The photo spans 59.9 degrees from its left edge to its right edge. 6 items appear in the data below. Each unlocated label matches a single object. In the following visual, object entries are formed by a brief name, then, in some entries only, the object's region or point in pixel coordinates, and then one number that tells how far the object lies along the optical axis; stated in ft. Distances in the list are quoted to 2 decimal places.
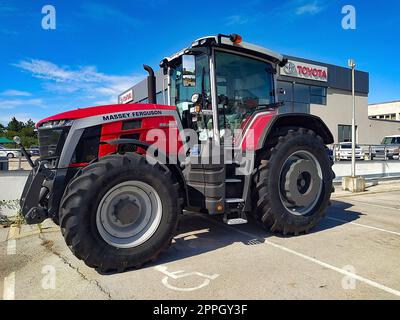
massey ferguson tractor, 12.46
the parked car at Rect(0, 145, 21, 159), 24.60
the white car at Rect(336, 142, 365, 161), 52.37
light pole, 36.24
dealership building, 81.25
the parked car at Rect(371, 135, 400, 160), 51.13
